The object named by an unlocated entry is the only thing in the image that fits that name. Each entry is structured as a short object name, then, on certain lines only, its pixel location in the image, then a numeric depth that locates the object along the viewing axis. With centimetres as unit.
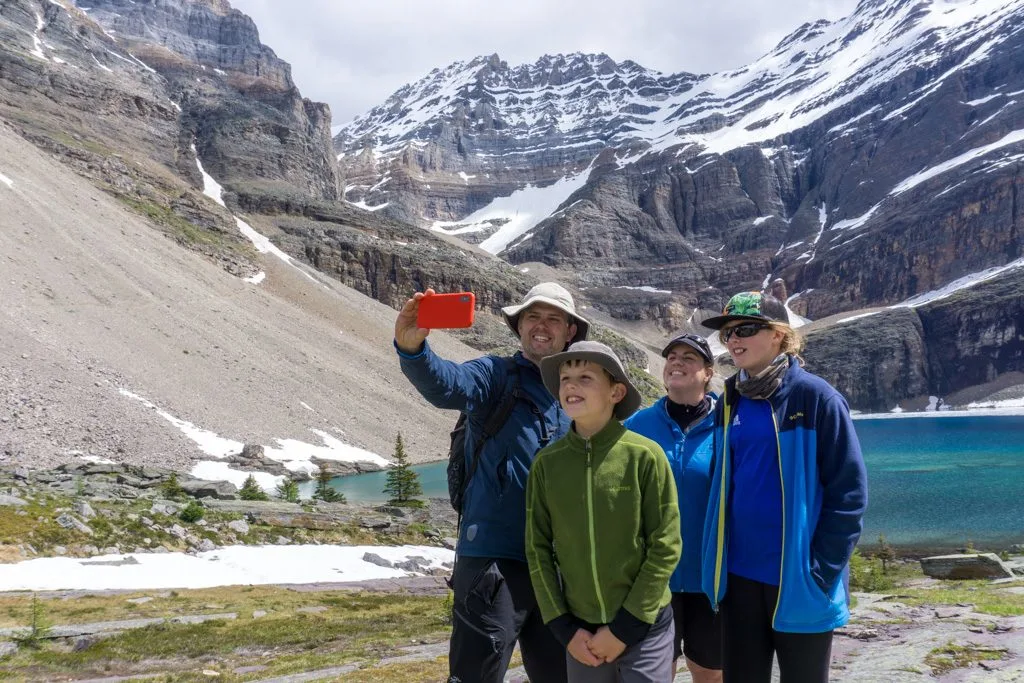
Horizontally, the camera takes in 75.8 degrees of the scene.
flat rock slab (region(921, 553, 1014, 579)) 1792
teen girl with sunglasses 379
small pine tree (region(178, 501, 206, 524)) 2181
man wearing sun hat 408
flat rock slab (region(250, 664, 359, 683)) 775
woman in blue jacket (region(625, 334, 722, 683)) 470
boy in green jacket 373
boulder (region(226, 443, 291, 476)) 4519
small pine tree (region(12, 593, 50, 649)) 1020
